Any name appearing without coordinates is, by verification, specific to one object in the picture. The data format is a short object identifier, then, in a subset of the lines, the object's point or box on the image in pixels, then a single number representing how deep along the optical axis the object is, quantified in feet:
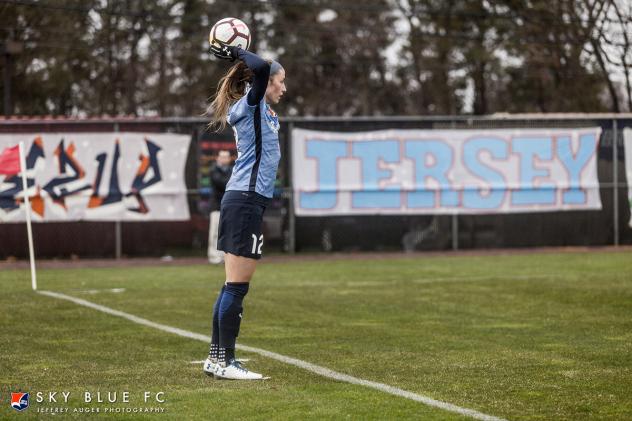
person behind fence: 68.85
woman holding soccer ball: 25.93
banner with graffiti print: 78.02
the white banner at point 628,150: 85.51
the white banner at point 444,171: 82.17
